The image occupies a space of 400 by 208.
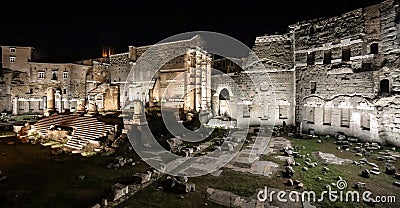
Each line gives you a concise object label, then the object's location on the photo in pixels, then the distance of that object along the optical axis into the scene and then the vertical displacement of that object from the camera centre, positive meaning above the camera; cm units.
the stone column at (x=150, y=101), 2401 +17
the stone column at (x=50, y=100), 2171 +11
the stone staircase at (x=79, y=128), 1396 -196
